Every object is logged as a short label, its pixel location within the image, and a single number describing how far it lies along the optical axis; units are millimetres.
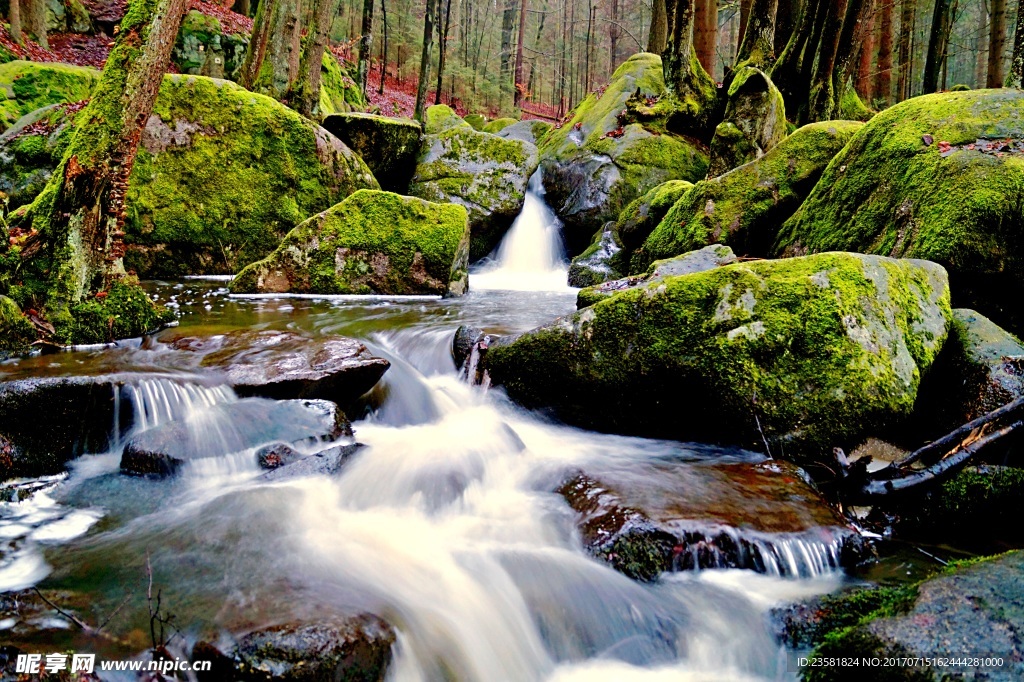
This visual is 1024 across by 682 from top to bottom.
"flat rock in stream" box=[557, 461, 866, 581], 3137
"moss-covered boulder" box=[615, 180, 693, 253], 10695
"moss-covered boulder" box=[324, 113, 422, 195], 13141
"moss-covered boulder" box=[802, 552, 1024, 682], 1969
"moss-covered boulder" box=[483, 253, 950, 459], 4156
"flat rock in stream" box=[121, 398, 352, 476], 4062
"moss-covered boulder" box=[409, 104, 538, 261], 13266
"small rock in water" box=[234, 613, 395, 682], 2209
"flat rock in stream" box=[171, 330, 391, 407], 4754
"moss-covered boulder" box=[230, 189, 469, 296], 9219
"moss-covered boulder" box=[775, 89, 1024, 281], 5270
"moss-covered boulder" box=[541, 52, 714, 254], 13430
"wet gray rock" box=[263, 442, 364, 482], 4080
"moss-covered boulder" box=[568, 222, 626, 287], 10984
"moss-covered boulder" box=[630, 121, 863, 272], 8508
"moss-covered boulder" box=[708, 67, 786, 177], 11461
